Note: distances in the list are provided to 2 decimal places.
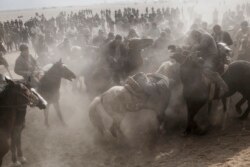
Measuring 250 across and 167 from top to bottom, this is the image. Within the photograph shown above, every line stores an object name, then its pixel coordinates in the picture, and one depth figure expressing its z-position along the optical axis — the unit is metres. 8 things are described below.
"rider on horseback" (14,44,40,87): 10.73
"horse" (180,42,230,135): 8.50
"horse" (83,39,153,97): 10.99
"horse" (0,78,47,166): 6.98
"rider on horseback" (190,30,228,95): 8.92
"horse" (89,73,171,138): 8.18
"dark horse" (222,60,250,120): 8.99
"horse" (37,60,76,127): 10.37
